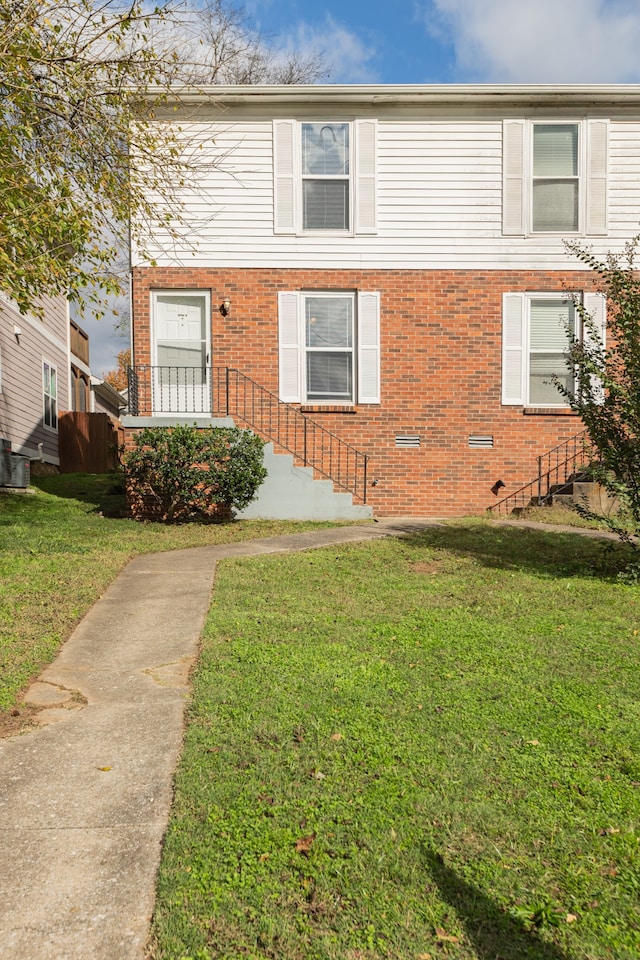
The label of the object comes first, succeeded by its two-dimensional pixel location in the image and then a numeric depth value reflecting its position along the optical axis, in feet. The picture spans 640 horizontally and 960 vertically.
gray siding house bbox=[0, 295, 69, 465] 52.54
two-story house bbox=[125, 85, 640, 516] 38.83
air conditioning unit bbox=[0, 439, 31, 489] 46.11
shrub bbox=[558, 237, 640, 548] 22.11
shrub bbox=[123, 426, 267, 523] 33.45
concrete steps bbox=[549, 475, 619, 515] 36.11
